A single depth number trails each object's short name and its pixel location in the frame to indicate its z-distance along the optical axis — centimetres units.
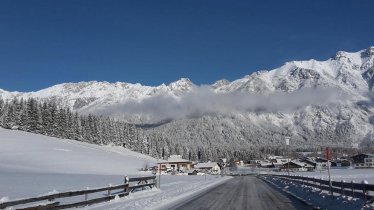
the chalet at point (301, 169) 19689
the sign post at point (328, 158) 2695
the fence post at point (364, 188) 2146
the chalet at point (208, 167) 18281
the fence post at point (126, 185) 3403
